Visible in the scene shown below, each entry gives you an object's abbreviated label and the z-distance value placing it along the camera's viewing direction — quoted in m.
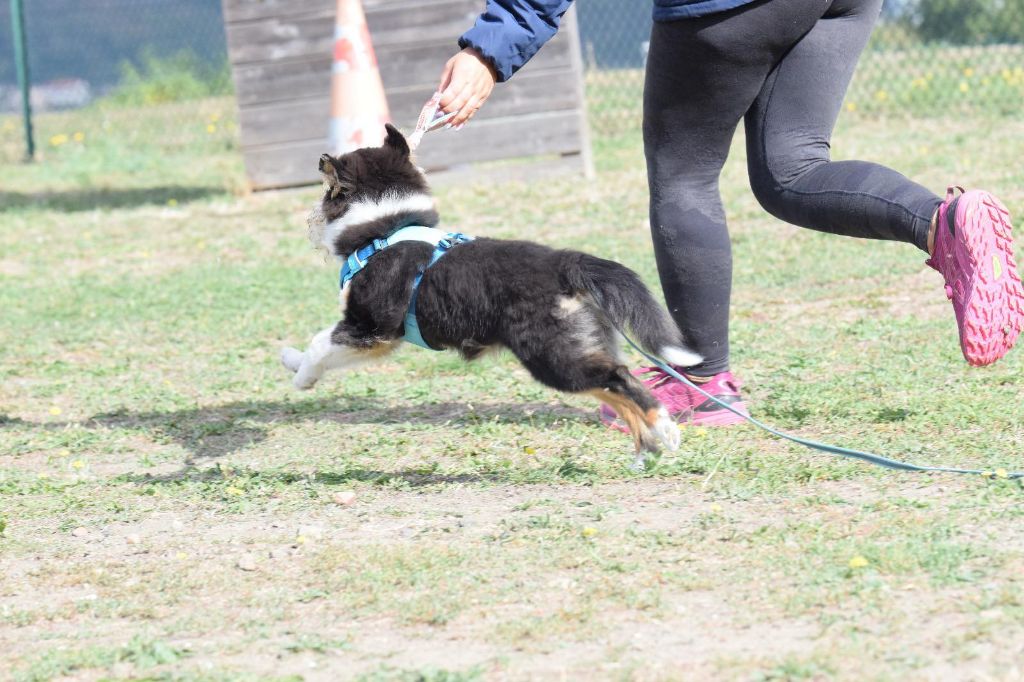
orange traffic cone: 16.73
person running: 6.80
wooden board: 18.94
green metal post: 25.23
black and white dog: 7.12
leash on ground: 6.71
